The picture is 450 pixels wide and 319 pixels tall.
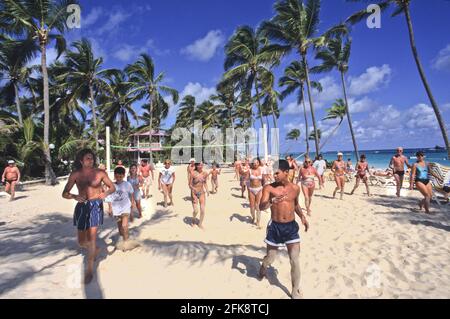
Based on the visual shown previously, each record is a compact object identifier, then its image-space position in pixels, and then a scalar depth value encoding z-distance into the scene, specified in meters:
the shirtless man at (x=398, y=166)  9.24
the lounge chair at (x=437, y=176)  8.52
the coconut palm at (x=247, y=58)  20.00
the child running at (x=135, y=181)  6.76
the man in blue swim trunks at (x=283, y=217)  3.26
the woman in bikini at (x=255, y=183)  6.59
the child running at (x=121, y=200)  4.63
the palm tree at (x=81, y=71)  21.30
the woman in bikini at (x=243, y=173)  9.33
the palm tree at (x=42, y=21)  13.91
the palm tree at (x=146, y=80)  26.86
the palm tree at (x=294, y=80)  27.09
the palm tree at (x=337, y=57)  22.27
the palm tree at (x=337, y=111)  29.23
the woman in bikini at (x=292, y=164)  6.97
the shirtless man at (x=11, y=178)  10.00
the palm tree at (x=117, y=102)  27.62
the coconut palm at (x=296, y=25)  17.47
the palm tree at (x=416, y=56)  10.57
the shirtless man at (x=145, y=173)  9.91
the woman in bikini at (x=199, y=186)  6.33
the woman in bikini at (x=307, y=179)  7.39
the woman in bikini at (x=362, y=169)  9.65
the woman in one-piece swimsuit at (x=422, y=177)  6.78
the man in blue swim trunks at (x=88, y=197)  3.60
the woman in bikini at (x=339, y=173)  9.12
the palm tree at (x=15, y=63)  14.95
